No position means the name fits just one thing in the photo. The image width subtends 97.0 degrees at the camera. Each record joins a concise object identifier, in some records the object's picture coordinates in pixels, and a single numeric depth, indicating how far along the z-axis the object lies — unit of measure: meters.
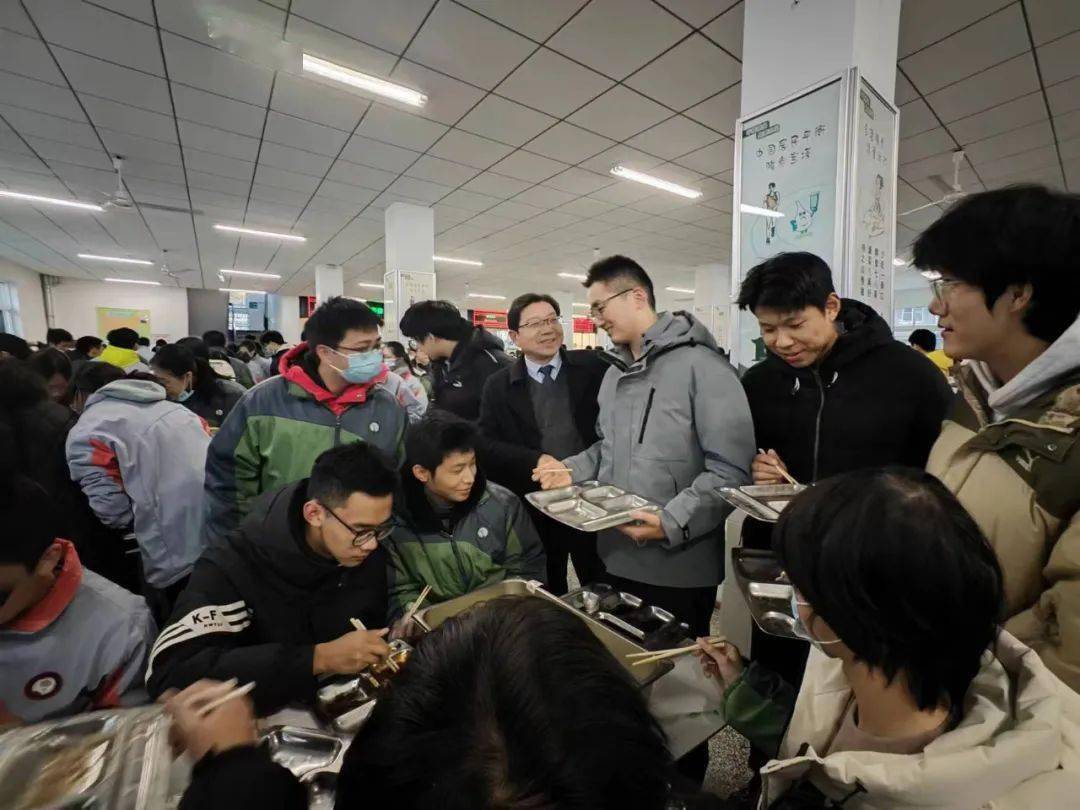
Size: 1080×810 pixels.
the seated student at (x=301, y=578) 1.03
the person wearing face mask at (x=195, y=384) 2.68
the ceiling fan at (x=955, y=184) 4.21
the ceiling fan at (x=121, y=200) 4.58
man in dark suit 2.11
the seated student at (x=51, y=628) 0.91
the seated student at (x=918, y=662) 0.49
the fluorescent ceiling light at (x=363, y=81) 2.94
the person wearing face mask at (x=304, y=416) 1.64
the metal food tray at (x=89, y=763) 0.53
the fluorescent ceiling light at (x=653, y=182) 4.56
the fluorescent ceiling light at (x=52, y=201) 5.61
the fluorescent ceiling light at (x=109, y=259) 9.21
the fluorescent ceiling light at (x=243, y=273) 10.45
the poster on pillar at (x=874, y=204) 1.87
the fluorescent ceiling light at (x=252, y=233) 6.86
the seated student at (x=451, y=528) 1.44
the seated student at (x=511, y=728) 0.37
